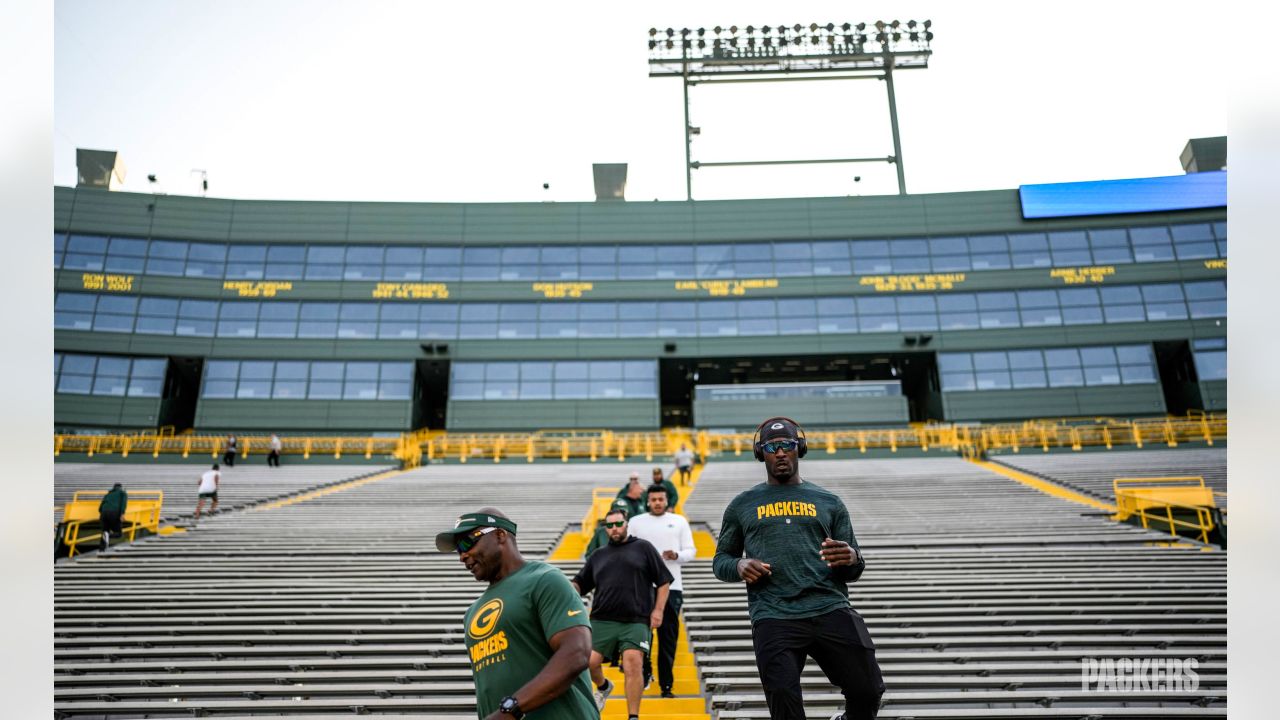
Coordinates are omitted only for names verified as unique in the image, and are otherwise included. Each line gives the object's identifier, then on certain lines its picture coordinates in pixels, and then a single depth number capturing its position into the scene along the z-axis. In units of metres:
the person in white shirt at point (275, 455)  28.16
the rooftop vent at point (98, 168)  40.50
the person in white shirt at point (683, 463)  21.39
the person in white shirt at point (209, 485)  15.61
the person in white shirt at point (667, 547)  6.00
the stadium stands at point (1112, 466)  18.16
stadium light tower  40.97
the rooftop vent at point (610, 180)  42.31
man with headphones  3.50
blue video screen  36.50
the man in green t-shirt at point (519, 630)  2.65
